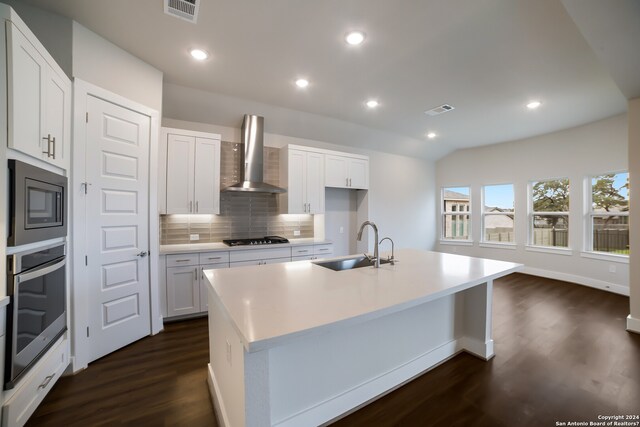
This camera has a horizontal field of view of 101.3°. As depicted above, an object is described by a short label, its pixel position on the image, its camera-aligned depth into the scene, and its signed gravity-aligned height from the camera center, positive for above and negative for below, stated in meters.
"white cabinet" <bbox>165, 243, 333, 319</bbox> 3.07 -0.70
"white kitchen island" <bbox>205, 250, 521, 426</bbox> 1.15 -0.76
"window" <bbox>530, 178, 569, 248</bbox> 5.09 +0.05
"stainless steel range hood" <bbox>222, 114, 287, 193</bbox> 3.79 +0.91
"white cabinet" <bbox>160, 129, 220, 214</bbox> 3.24 +0.53
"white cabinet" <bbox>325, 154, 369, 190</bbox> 4.51 +0.77
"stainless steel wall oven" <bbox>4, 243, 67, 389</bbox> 1.44 -0.58
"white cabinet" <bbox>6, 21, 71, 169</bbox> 1.43 +0.72
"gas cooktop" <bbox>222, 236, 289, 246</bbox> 3.63 -0.39
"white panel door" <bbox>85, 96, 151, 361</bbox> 2.31 -0.12
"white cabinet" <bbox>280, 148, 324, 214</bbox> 4.09 +0.55
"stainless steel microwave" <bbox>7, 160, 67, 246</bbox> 1.45 +0.06
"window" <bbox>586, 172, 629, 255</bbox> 4.36 +0.01
